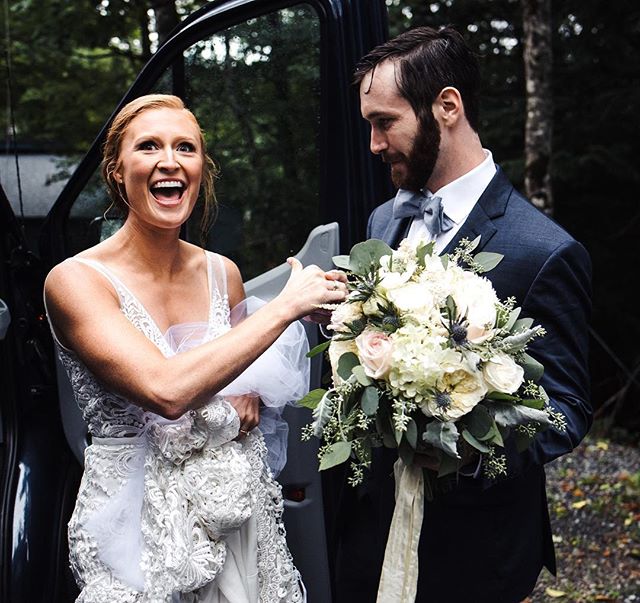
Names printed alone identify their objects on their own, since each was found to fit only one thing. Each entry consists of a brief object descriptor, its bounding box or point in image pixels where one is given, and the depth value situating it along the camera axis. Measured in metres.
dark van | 2.72
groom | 2.20
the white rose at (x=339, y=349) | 2.01
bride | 2.11
